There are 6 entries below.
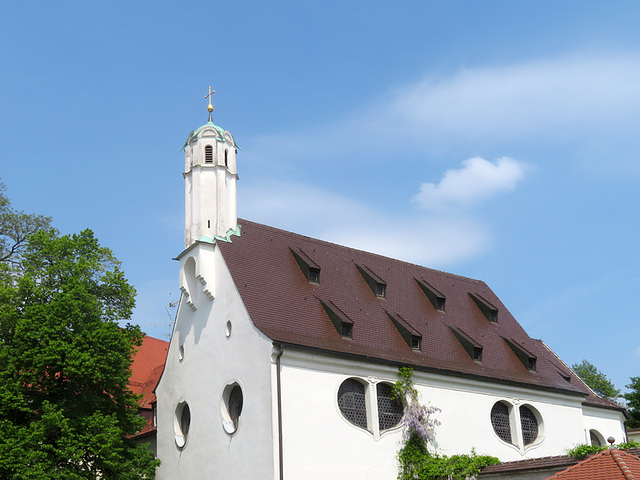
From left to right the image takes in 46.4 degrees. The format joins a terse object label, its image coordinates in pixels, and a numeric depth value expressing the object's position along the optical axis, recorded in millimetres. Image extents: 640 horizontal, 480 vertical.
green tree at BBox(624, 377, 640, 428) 49094
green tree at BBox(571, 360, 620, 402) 60053
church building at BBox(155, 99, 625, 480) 22641
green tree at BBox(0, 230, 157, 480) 23016
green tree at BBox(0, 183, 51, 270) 30906
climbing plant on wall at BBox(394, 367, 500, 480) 23953
